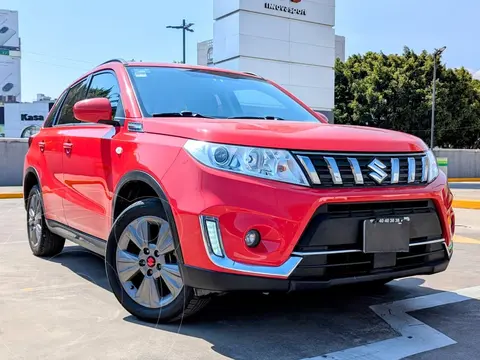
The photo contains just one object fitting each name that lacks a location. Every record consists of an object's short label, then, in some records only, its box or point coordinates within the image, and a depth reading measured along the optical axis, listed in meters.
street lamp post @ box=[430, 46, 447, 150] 34.31
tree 36.34
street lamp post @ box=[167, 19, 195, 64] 41.62
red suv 2.92
